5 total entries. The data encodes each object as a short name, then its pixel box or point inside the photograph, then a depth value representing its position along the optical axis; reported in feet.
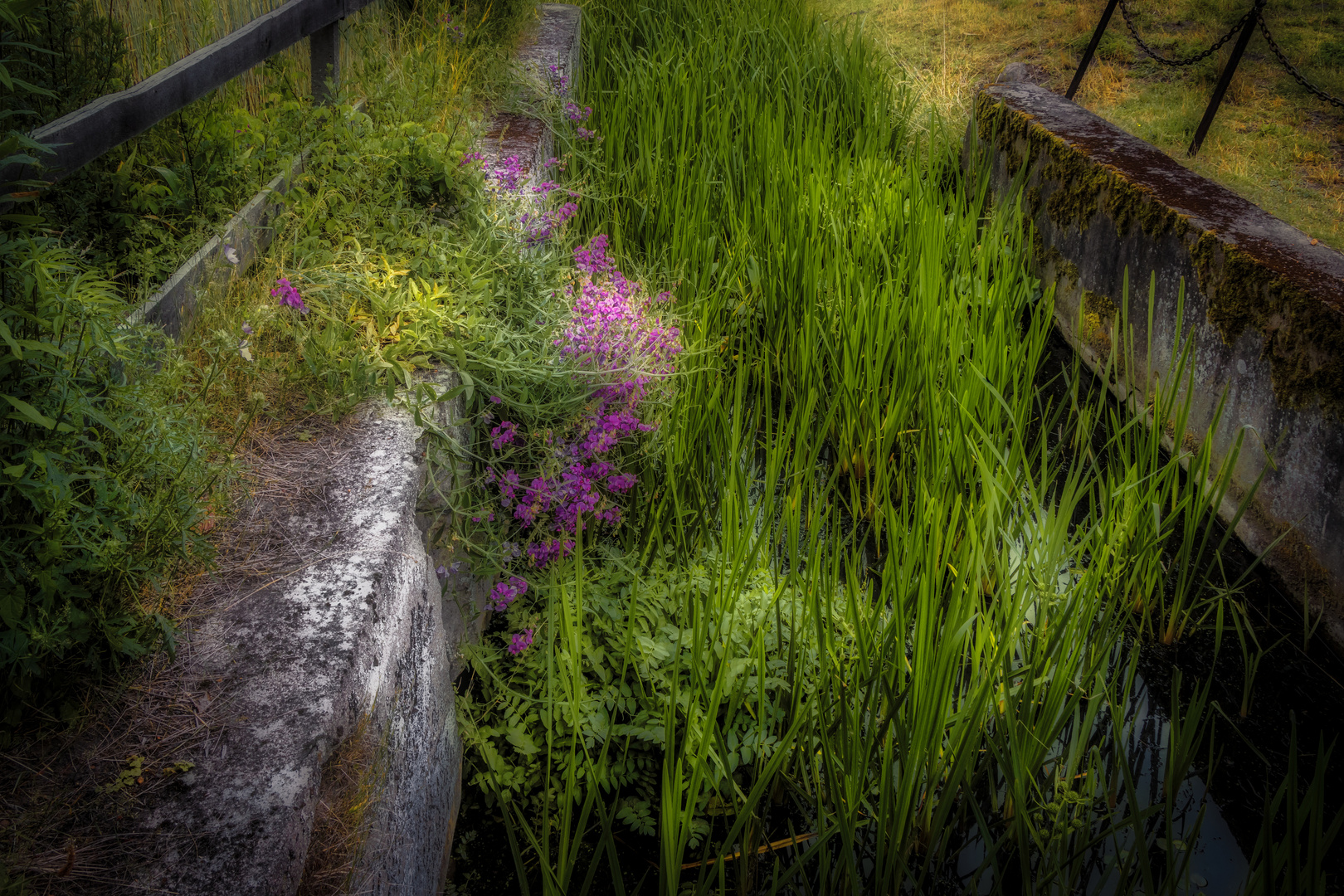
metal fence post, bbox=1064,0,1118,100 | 17.58
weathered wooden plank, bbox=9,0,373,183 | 5.14
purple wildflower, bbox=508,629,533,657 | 6.47
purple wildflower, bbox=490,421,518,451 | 6.73
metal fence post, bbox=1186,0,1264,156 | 14.38
